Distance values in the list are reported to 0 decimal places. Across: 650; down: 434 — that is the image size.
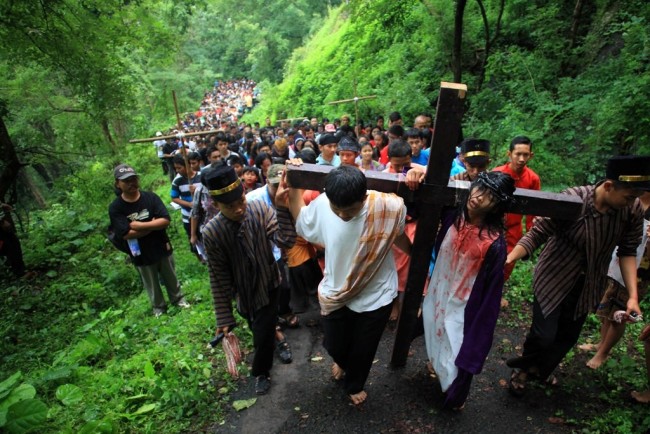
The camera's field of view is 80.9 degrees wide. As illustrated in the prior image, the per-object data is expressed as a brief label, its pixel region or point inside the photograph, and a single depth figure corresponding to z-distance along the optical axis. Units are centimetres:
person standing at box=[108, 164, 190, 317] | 490
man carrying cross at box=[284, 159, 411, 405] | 252
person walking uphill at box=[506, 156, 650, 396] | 260
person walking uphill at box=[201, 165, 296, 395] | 298
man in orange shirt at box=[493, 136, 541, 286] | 416
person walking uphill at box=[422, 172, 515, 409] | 252
